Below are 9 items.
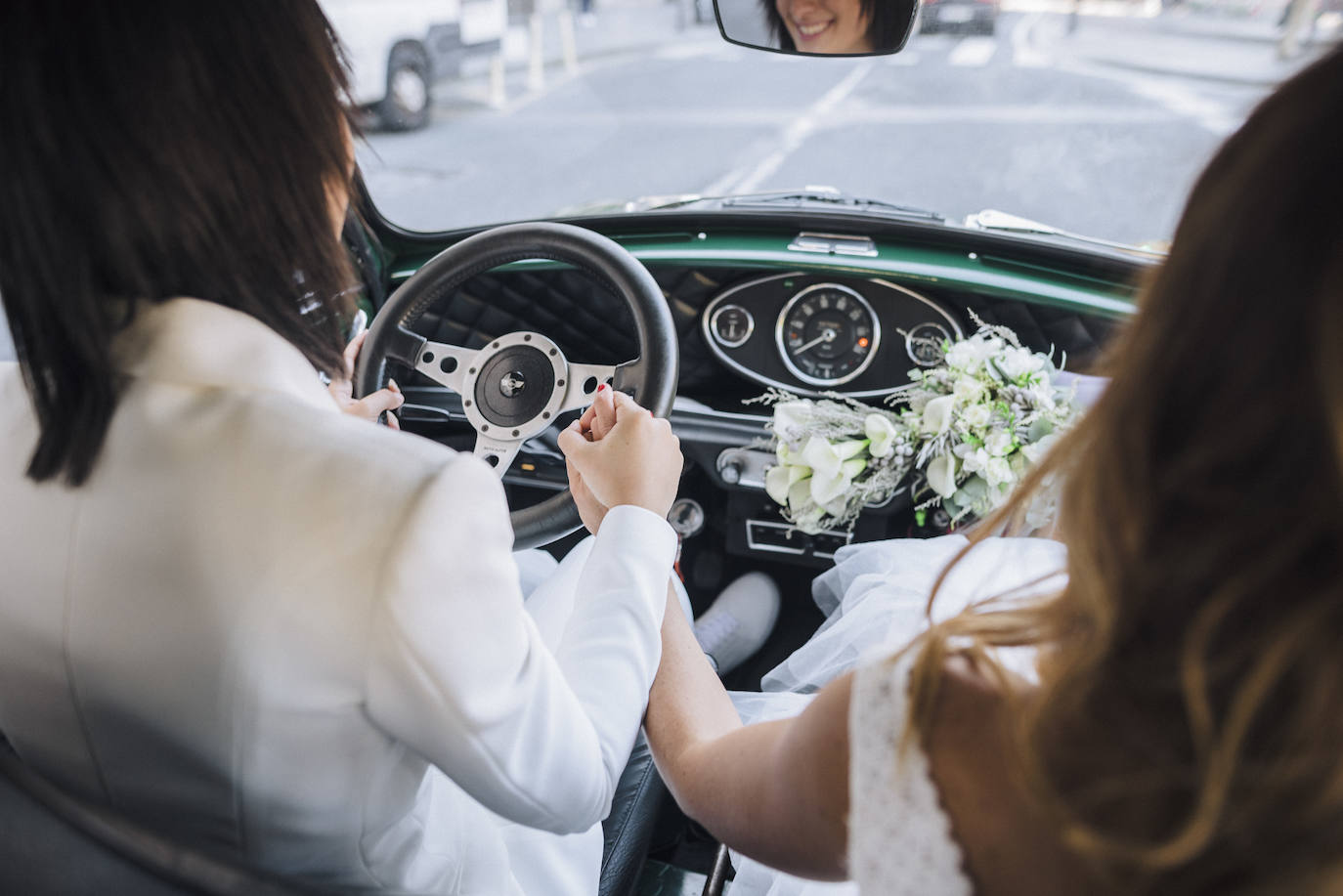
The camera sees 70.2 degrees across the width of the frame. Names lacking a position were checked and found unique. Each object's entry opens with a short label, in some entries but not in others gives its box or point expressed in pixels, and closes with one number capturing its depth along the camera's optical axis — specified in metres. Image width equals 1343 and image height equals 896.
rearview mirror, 1.54
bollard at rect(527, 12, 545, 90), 7.51
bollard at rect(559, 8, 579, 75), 8.66
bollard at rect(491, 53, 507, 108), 6.73
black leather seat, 0.68
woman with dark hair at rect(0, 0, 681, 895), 0.69
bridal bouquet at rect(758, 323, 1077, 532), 1.61
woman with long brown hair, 0.52
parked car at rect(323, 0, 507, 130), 5.34
